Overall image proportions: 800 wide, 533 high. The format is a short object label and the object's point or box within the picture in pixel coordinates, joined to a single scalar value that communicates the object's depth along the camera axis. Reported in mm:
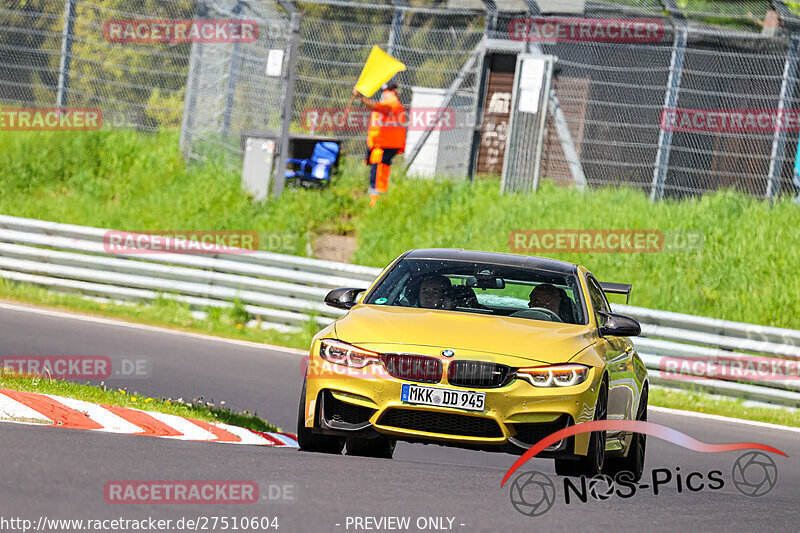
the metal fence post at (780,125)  18953
